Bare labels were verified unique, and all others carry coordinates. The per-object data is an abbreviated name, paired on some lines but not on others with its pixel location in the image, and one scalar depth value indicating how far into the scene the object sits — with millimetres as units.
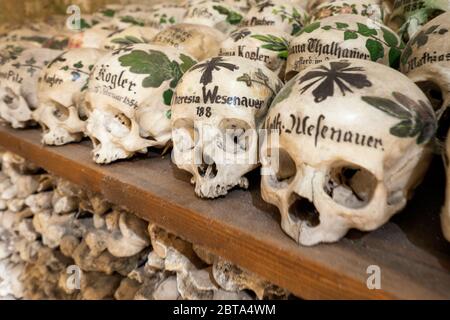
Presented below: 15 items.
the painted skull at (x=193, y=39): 946
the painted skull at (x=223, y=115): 625
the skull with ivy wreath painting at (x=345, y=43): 646
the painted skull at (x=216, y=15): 1146
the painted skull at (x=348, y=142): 470
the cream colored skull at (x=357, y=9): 826
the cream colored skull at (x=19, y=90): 1102
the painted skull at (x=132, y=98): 759
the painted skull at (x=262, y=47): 784
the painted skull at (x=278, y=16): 942
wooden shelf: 452
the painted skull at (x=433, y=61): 564
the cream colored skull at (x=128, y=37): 1076
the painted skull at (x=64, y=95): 921
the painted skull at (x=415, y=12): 708
